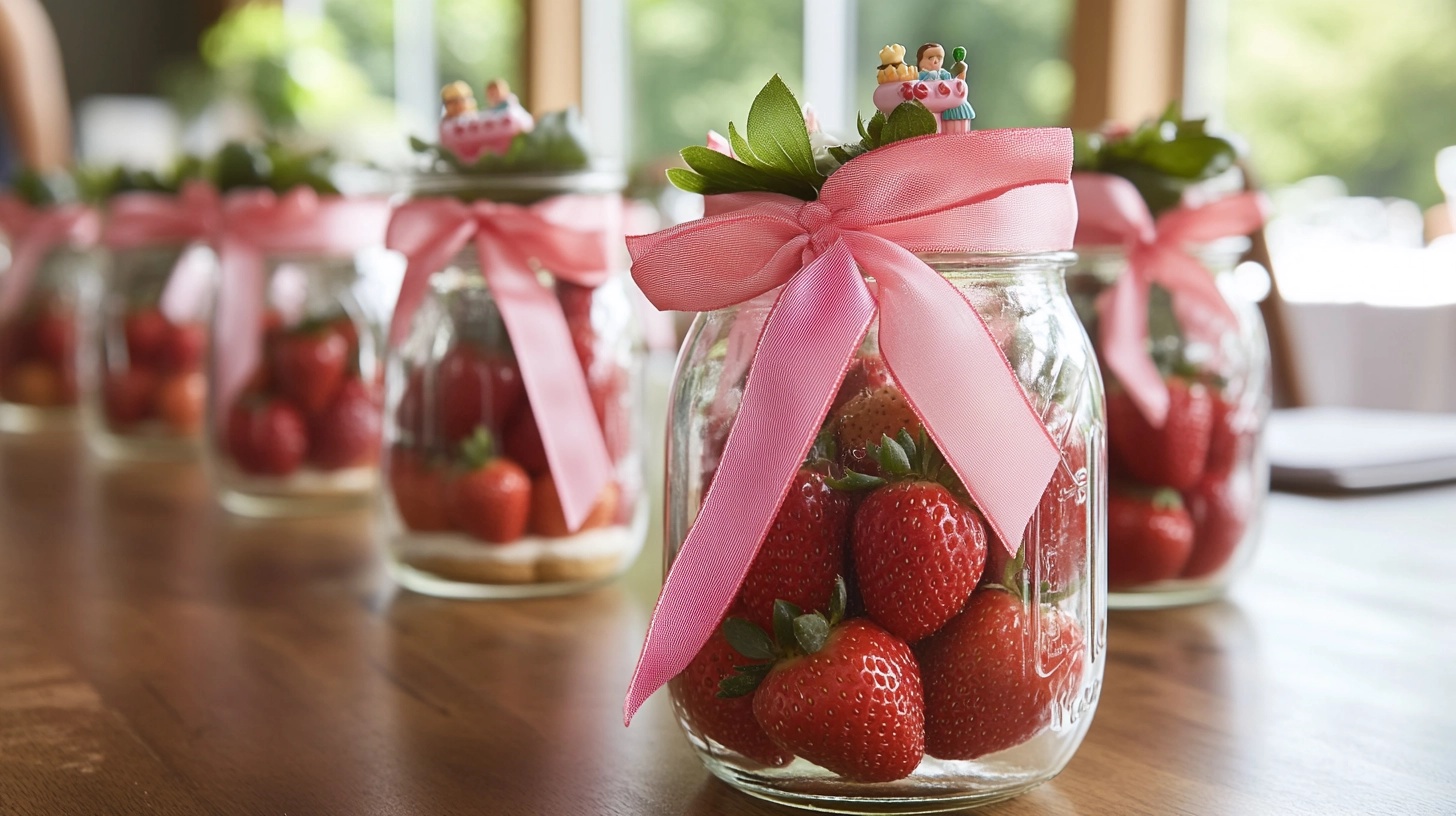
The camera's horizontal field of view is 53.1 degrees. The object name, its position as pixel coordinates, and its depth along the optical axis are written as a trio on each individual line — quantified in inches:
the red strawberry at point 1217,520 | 33.3
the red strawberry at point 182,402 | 60.9
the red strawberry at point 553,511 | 34.9
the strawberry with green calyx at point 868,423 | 20.7
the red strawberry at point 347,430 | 46.2
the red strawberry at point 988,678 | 20.1
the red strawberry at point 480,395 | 35.1
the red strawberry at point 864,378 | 21.2
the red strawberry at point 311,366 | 45.6
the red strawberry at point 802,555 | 20.3
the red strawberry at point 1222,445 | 33.7
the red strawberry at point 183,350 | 60.8
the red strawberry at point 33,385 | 73.4
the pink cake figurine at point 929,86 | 21.4
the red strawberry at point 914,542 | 19.6
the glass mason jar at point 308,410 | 45.9
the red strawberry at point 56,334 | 73.4
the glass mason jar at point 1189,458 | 32.4
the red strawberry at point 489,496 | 34.2
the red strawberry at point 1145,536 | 32.0
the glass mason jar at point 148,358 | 60.5
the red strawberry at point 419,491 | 35.1
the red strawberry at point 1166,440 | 32.5
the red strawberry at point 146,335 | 60.5
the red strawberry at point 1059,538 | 21.0
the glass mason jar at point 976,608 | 20.2
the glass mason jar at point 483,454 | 34.8
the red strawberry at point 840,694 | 19.1
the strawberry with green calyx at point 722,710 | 20.8
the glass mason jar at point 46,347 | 72.9
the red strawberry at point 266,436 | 45.7
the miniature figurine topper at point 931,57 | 21.5
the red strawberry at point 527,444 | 34.9
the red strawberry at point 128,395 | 60.4
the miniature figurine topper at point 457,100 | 34.5
